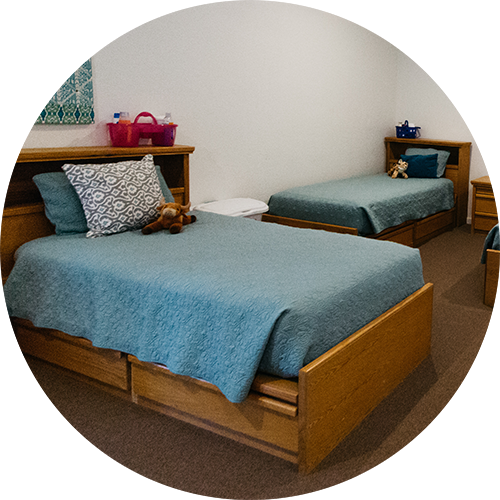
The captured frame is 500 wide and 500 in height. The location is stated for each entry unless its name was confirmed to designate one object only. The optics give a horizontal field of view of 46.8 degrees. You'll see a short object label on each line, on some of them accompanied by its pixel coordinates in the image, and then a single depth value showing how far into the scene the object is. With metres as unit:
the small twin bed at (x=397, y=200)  4.23
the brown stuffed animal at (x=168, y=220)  2.87
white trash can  3.83
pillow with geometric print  2.79
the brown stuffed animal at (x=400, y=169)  5.62
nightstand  5.18
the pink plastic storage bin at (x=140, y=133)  3.27
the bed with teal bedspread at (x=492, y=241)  3.40
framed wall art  2.86
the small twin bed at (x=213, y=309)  1.90
